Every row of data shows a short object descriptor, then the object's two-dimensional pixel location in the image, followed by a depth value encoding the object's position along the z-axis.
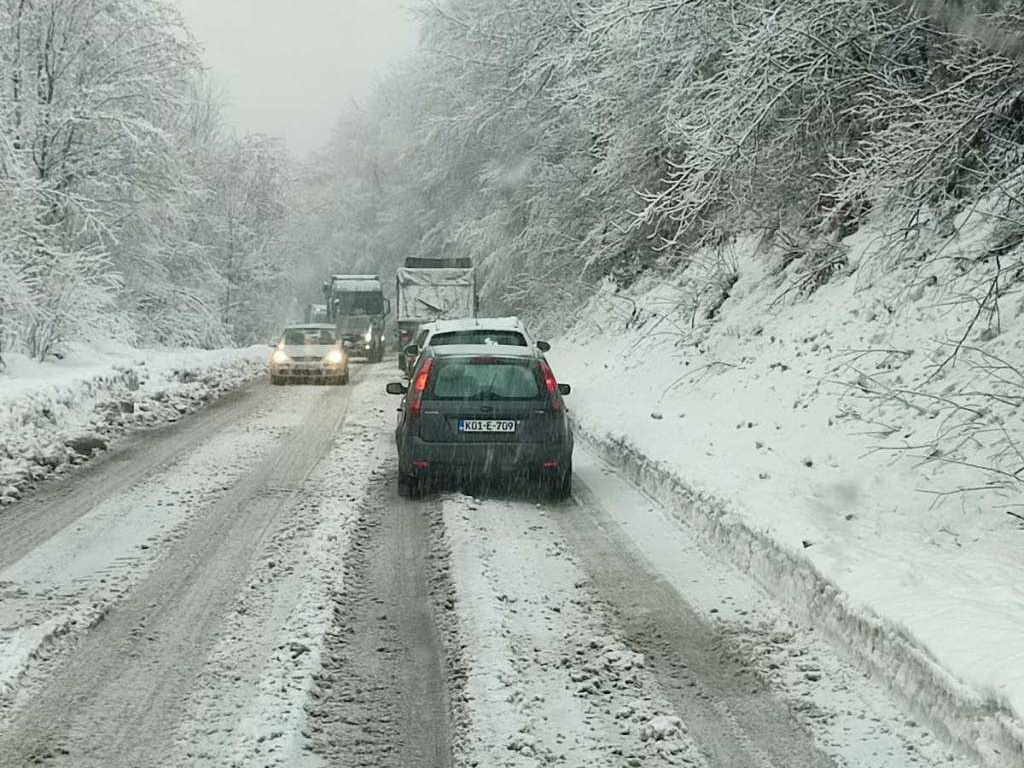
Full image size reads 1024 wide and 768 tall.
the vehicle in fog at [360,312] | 38.56
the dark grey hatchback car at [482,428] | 9.66
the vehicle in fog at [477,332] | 13.10
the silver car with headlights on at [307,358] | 24.88
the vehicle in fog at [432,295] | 35.16
